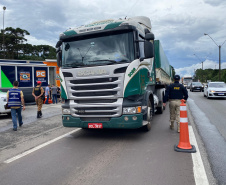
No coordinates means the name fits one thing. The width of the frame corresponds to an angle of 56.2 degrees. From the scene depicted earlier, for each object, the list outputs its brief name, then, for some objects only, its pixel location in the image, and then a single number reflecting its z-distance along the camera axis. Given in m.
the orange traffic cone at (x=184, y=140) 4.77
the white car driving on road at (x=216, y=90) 17.44
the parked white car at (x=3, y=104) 9.41
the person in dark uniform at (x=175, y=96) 6.78
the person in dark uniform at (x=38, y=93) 9.62
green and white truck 5.28
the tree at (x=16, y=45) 48.12
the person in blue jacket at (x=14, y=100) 7.16
